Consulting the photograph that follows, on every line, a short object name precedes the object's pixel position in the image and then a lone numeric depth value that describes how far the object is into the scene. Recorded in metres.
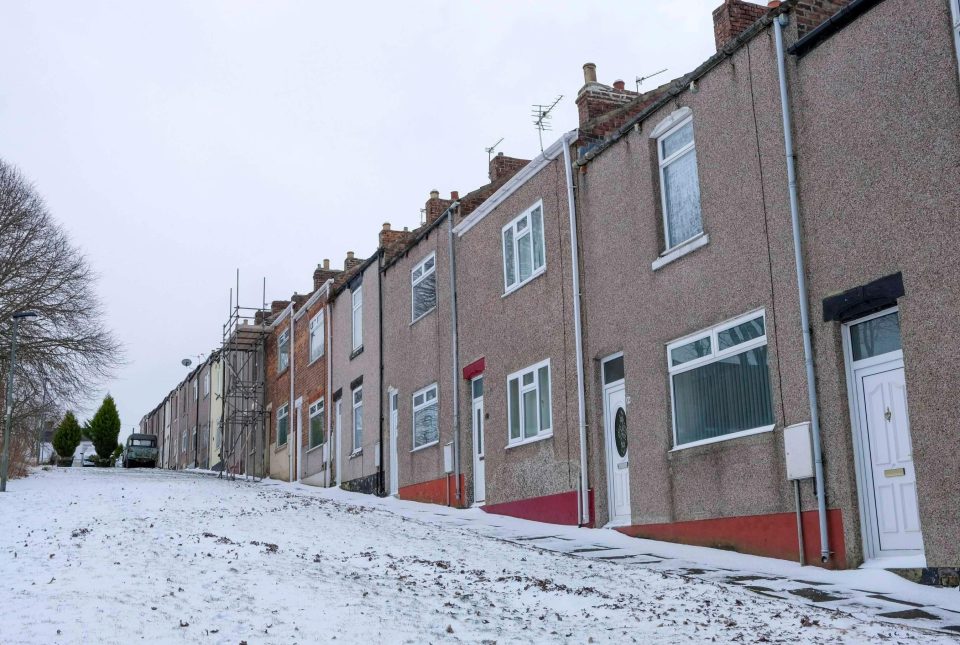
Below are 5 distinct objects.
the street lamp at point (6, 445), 19.55
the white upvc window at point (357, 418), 25.75
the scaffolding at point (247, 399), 35.41
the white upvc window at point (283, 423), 32.91
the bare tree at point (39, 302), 29.67
